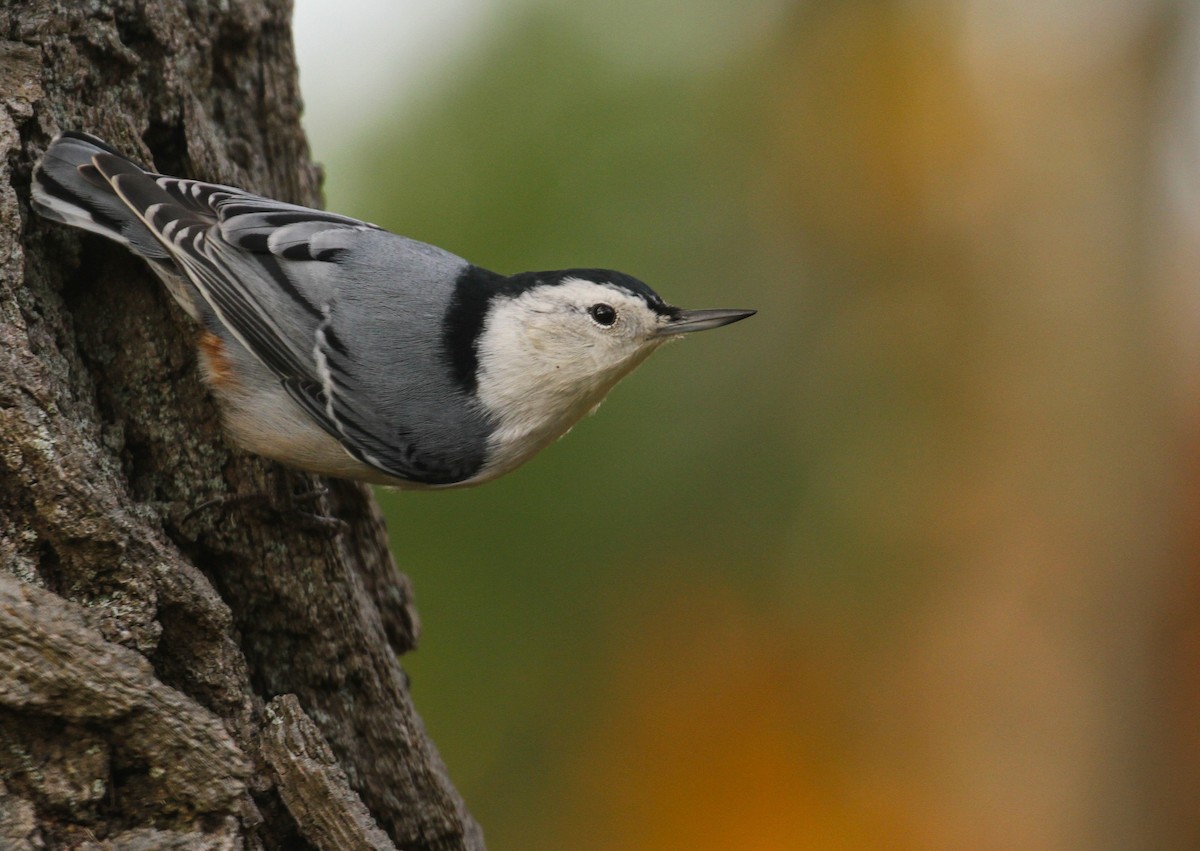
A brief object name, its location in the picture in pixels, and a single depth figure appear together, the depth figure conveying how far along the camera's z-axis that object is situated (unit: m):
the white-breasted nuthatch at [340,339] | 4.34
